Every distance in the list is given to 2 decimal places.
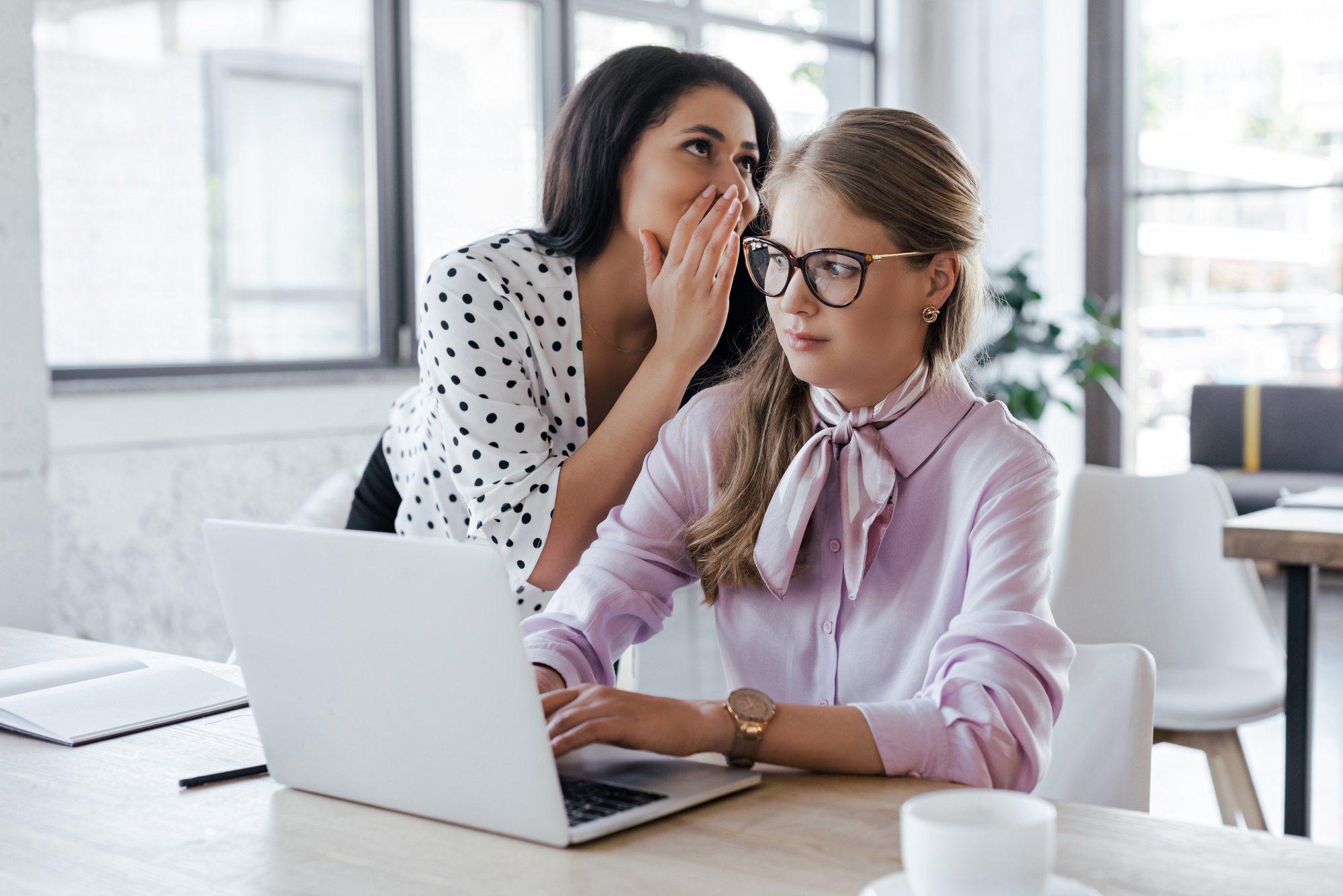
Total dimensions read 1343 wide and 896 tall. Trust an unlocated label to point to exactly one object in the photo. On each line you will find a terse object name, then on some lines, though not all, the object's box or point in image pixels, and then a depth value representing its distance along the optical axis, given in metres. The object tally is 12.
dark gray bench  5.12
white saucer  0.72
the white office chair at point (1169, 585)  2.31
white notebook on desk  1.19
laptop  0.83
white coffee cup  0.64
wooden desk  0.79
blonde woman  1.20
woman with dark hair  1.50
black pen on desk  1.02
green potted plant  5.06
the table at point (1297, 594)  2.05
